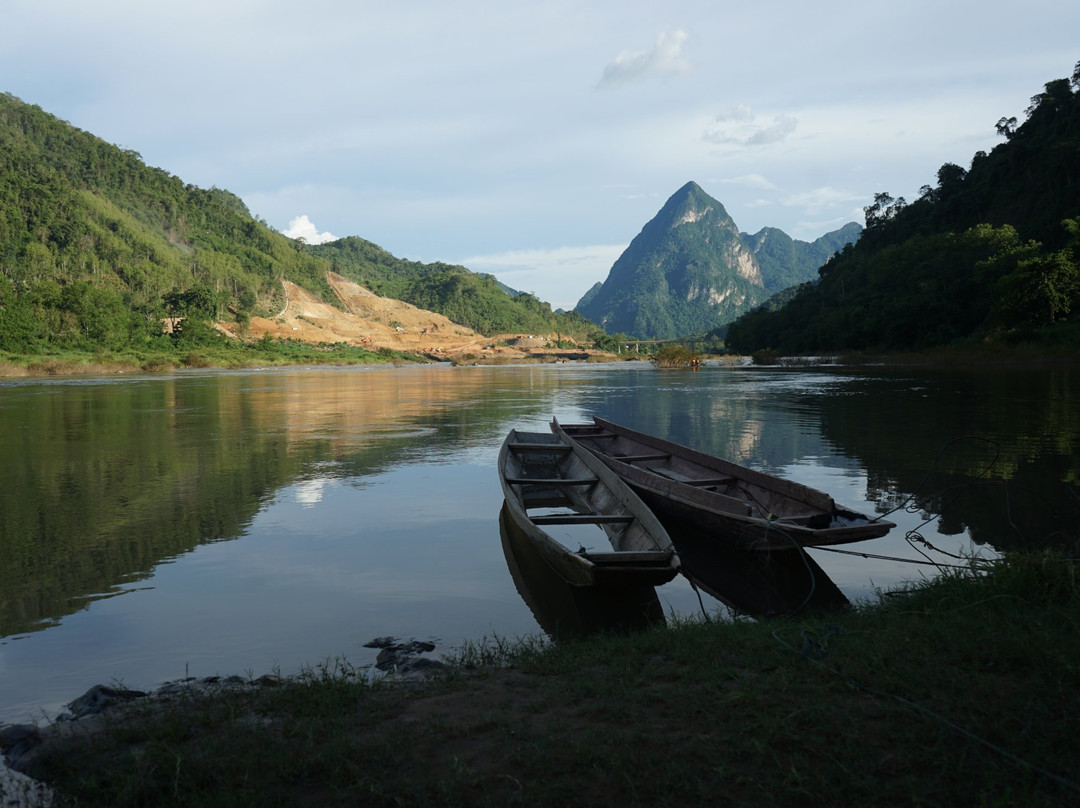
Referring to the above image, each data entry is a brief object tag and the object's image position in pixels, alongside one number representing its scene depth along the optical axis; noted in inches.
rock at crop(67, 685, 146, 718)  193.2
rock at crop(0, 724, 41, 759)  167.3
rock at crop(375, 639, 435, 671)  233.5
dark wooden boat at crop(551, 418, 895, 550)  302.2
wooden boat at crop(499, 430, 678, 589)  256.4
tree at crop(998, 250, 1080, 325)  2081.7
